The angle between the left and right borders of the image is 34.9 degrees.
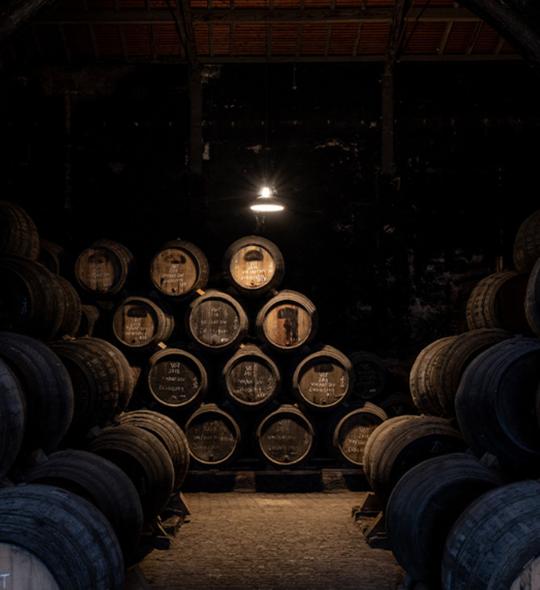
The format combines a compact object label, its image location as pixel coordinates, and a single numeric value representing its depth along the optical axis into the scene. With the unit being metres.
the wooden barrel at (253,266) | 8.86
